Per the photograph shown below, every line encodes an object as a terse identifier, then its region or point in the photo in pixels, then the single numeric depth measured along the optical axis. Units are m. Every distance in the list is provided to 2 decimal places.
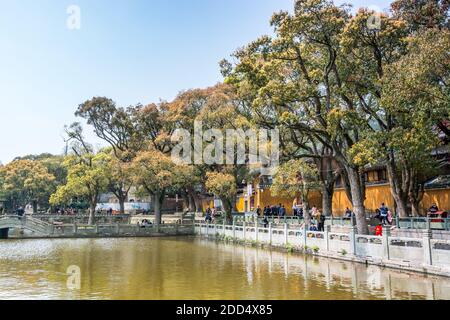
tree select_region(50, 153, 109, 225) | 34.56
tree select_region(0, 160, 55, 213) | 50.25
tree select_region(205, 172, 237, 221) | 27.14
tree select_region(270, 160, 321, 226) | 23.05
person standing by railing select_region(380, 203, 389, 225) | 18.70
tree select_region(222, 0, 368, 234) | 16.25
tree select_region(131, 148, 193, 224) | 30.81
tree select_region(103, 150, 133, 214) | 32.03
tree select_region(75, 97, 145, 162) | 35.50
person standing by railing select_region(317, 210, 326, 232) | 20.30
